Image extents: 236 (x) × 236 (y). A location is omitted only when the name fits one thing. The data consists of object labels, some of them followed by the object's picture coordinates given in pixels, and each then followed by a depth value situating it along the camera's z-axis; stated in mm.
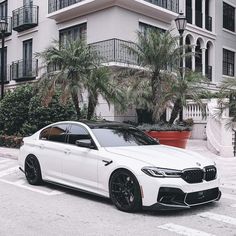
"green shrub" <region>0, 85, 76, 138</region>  17375
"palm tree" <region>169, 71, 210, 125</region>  14227
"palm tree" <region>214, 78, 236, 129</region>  14312
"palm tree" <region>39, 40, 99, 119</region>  14250
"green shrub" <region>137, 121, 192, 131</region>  14117
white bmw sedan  6727
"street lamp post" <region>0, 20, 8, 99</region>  20141
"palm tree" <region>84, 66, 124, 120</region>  14448
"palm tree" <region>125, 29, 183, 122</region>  14539
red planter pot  14047
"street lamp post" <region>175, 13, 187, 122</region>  16094
